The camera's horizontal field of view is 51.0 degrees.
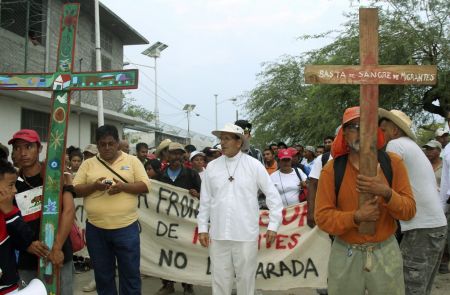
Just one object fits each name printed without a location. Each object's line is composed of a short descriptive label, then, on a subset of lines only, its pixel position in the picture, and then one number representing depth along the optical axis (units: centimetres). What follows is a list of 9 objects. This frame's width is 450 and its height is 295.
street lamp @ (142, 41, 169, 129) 3122
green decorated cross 381
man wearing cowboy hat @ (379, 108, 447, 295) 360
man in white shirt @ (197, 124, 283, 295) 424
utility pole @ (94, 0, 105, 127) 1539
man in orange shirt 282
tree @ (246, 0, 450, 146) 1279
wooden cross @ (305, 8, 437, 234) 271
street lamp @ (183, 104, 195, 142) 4572
